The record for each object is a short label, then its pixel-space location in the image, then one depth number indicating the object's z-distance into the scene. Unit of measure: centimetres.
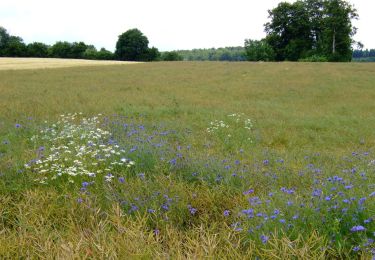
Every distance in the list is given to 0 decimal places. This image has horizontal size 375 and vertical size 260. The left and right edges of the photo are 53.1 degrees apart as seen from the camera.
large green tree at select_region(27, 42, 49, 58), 7738
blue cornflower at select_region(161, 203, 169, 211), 420
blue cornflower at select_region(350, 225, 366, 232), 285
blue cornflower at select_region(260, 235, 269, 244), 307
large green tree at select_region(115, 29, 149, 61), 8794
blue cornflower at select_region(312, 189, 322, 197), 385
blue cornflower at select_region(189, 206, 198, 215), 413
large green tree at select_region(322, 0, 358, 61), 5712
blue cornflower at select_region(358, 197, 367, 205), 333
